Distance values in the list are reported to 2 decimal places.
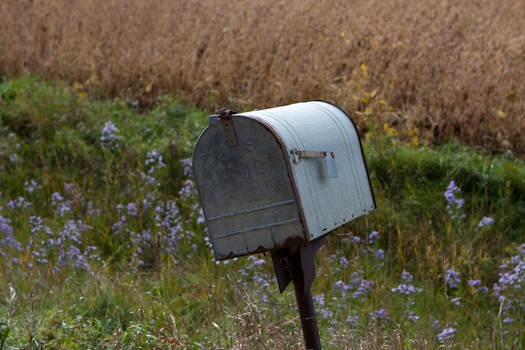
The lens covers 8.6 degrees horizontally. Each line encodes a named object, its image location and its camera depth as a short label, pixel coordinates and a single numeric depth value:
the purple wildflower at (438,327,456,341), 9.11
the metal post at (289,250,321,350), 8.81
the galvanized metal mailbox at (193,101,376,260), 8.65
